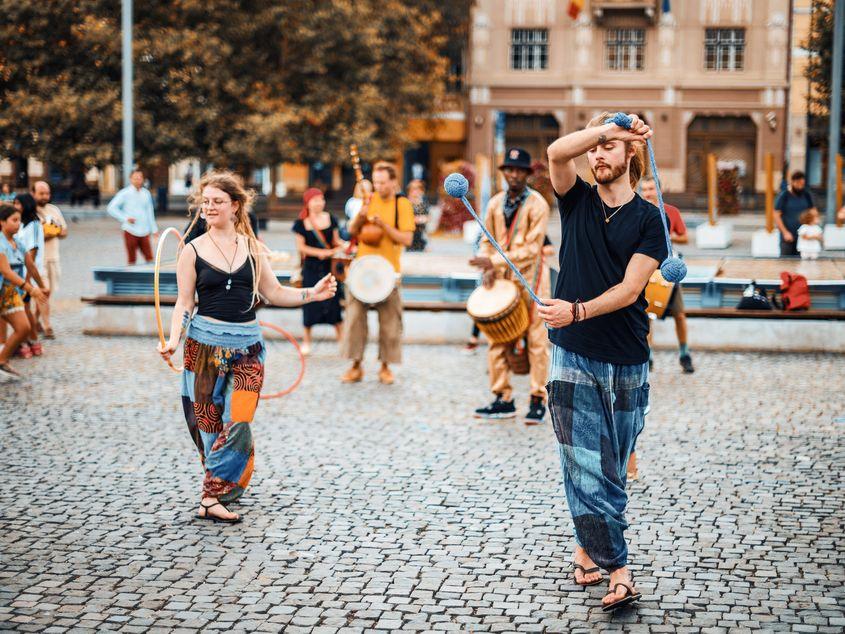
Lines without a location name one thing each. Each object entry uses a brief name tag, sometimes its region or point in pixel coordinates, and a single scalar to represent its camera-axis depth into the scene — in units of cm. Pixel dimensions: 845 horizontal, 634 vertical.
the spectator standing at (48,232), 1355
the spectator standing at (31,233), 1259
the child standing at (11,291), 1074
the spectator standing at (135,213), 1848
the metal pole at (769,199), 2139
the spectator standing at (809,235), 1927
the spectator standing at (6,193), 1471
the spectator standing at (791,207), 1906
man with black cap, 888
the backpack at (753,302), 1298
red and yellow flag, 4468
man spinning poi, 497
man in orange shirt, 1087
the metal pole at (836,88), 2380
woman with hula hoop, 642
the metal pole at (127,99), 2266
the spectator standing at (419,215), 2144
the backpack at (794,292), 1282
